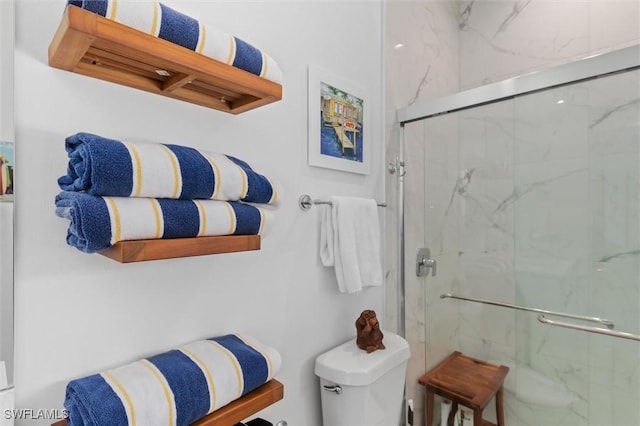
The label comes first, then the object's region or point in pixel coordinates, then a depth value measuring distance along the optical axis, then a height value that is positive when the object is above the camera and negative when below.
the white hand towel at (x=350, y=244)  1.18 -0.11
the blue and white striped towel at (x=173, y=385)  0.61 -0.33
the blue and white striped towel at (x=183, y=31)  0.58 +0.34
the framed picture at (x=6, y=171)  0.61 +0.07
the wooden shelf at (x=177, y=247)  0.61 -0.07
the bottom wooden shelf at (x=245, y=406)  0.72 -0.42
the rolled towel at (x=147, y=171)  0.59 +0.08
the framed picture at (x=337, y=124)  1.20 +0.33
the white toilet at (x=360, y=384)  1.09 -0.54
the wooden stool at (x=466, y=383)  1.40 -0.71
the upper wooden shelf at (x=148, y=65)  0.56 +0.29
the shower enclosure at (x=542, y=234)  1.13 -0.07
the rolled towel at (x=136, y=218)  0.58 -0.01
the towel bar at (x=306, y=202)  1.16 +0.04
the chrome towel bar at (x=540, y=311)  1.18 -0.36
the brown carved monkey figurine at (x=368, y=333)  1.20 -0.41
